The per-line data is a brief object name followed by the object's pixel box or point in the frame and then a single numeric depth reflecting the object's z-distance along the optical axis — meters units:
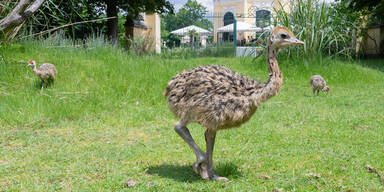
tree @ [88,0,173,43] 15.79
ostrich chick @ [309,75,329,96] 9.30
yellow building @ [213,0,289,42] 41.66
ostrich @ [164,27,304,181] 3.69
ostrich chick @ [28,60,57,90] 7.88
